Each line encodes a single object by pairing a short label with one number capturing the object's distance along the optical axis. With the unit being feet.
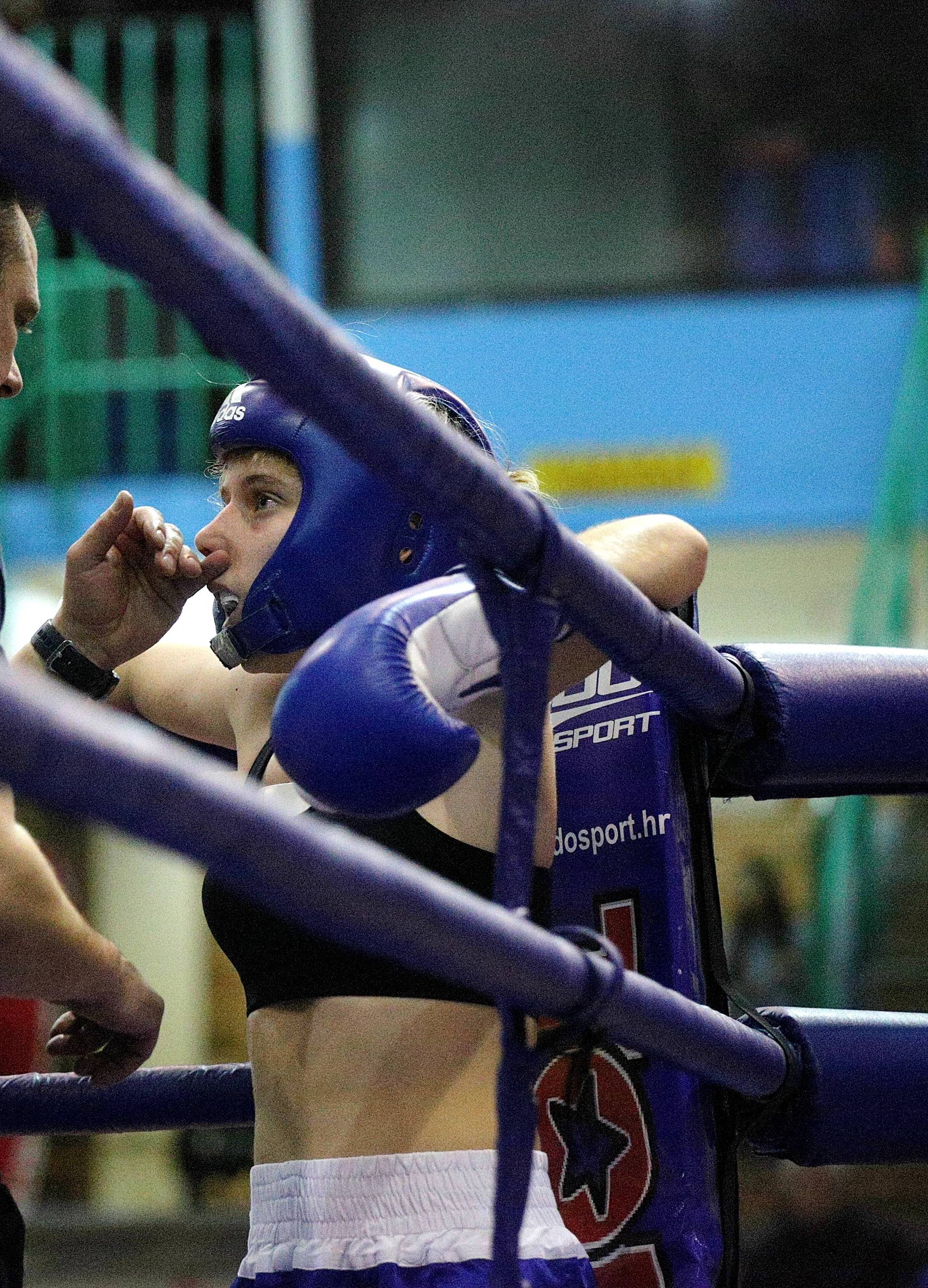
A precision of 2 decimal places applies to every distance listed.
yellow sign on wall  34.94
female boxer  6.75
